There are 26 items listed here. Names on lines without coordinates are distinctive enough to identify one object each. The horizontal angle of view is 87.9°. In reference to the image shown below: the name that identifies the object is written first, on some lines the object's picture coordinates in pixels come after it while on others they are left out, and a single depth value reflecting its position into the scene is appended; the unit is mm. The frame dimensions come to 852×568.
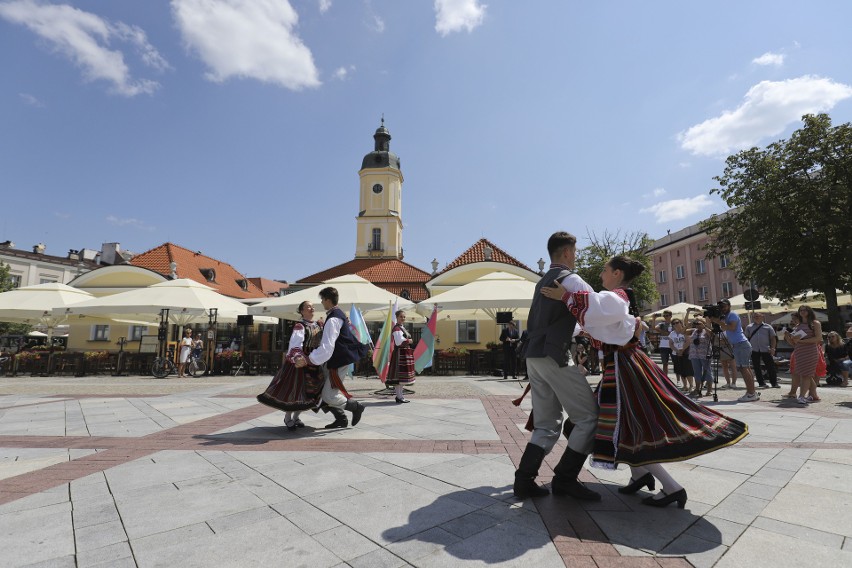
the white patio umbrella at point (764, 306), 15580
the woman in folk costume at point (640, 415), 2600
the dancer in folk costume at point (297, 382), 5234
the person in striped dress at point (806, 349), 7633
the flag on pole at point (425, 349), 10820
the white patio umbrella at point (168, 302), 13594
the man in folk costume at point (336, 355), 5129
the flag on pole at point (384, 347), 9289
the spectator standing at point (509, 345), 12961
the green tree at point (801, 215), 16641
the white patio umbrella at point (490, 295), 12727
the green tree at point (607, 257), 33656
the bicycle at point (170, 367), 14141
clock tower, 41344
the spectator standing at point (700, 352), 8844
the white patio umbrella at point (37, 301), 14768
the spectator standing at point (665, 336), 10281
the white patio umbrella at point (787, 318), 22766
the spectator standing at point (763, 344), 9867
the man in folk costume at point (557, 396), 2895
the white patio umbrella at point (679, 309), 19905
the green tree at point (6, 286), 36906
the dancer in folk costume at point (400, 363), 8500
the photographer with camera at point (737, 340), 8242
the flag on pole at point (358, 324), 10831
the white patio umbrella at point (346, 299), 13766
